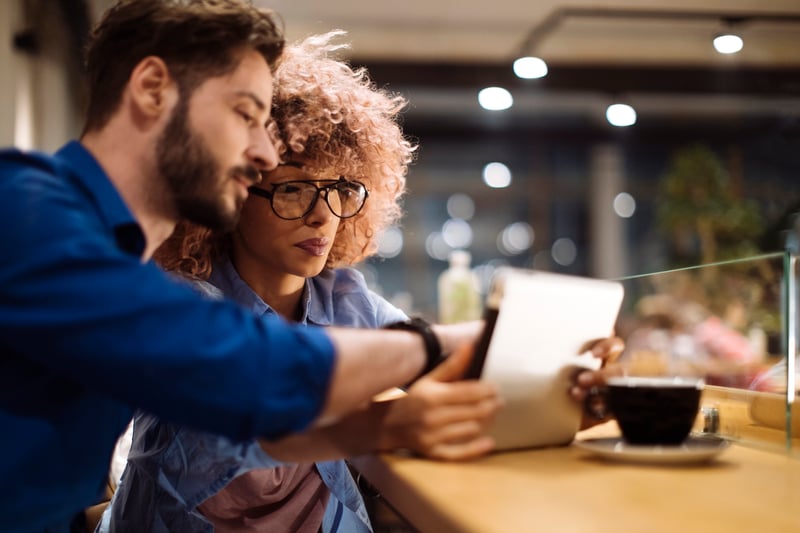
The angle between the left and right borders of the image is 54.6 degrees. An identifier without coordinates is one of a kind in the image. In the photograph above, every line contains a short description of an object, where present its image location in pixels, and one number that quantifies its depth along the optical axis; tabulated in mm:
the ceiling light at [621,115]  4398
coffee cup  1031
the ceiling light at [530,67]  3766
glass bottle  3834
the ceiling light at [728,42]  4043
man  805
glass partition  1200
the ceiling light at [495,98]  4297
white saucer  988
